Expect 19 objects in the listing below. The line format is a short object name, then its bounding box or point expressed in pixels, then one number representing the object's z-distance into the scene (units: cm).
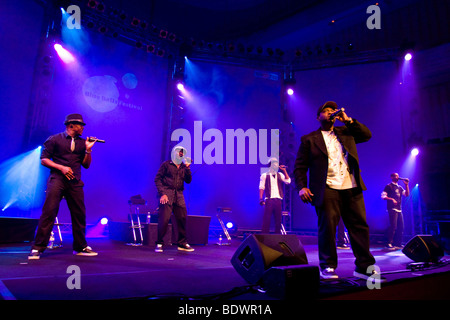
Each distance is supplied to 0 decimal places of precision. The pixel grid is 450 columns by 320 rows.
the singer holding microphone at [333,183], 295
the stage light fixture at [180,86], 994
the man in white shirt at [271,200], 726
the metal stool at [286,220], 991
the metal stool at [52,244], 514
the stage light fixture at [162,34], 919
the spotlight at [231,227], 970
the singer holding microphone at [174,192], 546
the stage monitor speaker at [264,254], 253
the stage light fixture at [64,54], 786
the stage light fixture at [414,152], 932
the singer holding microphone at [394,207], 747
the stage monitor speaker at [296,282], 203
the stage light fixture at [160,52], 941
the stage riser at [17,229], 572
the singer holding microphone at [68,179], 393
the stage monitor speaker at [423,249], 410
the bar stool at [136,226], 656
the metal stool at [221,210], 757
